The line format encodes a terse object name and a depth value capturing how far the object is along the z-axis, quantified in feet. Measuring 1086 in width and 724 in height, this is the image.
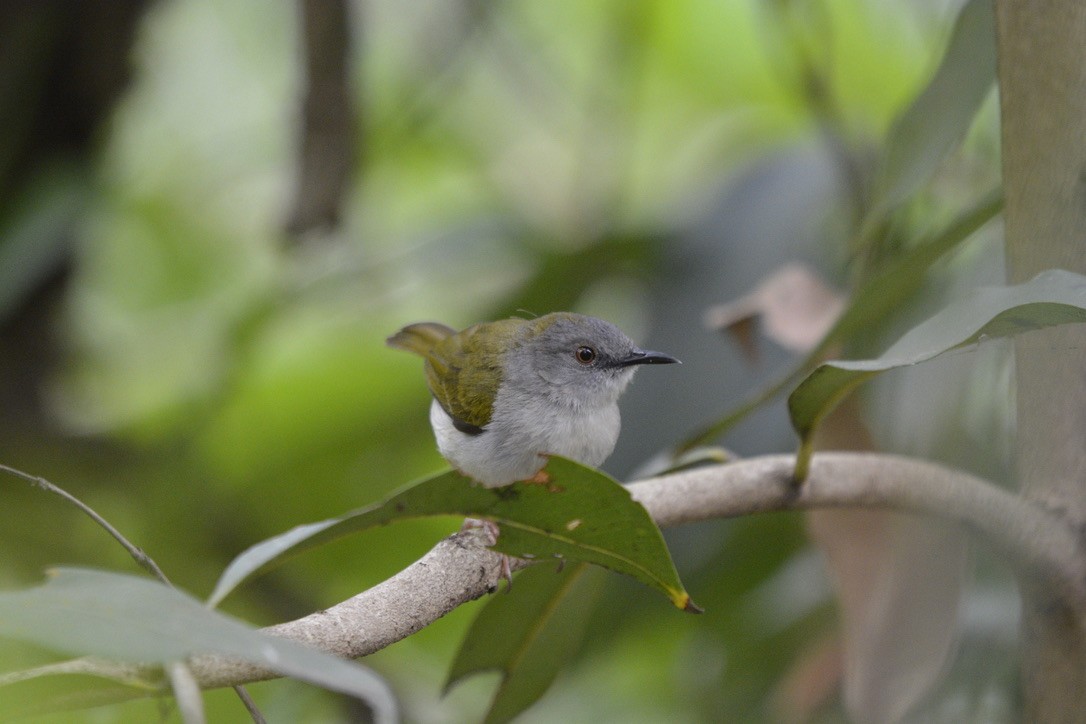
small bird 11.55
